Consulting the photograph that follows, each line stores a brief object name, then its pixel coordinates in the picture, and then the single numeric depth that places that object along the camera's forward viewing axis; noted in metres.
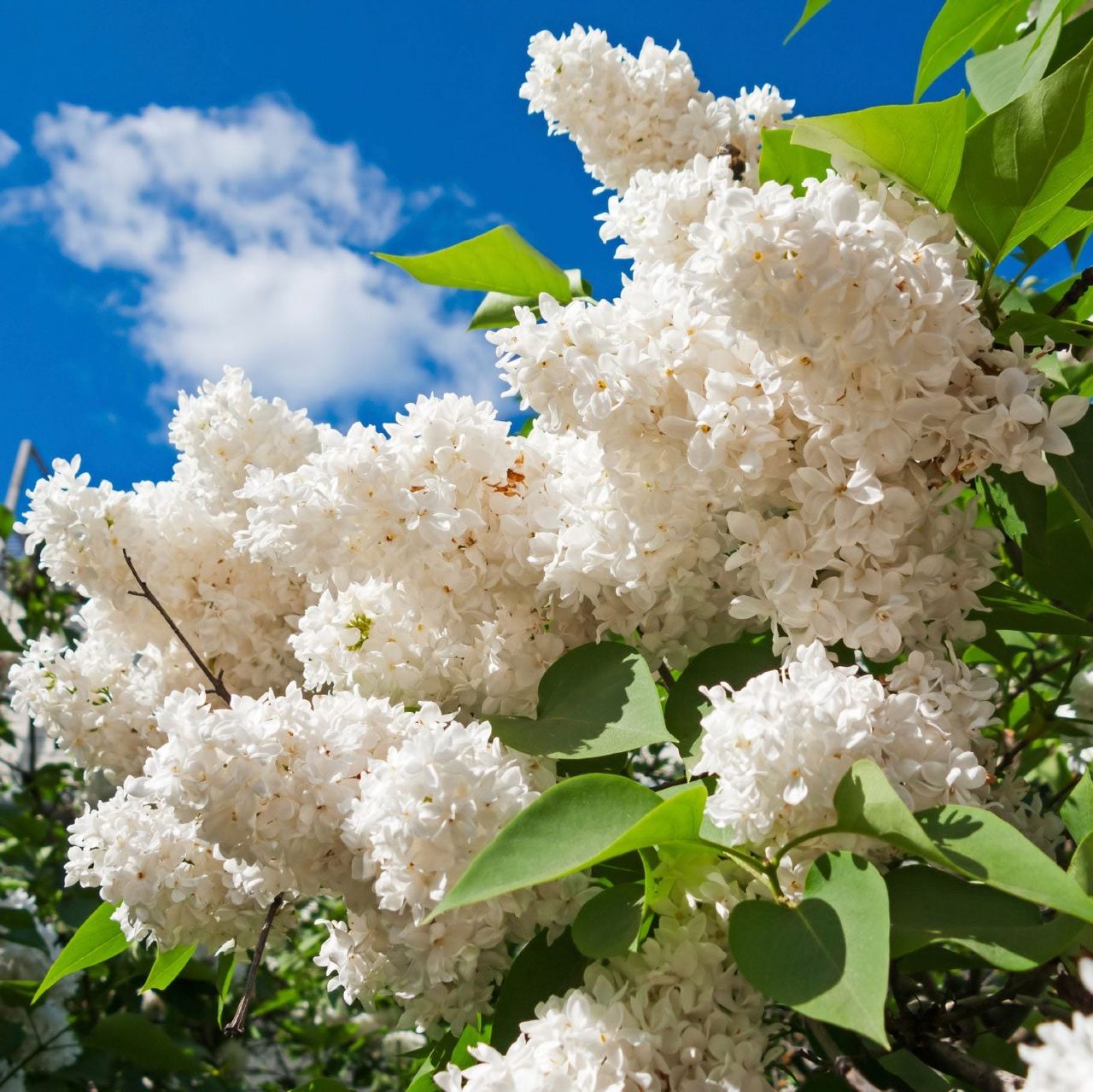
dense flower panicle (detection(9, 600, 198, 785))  0.84
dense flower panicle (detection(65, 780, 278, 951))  0.69
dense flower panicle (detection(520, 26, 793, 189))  0.88
